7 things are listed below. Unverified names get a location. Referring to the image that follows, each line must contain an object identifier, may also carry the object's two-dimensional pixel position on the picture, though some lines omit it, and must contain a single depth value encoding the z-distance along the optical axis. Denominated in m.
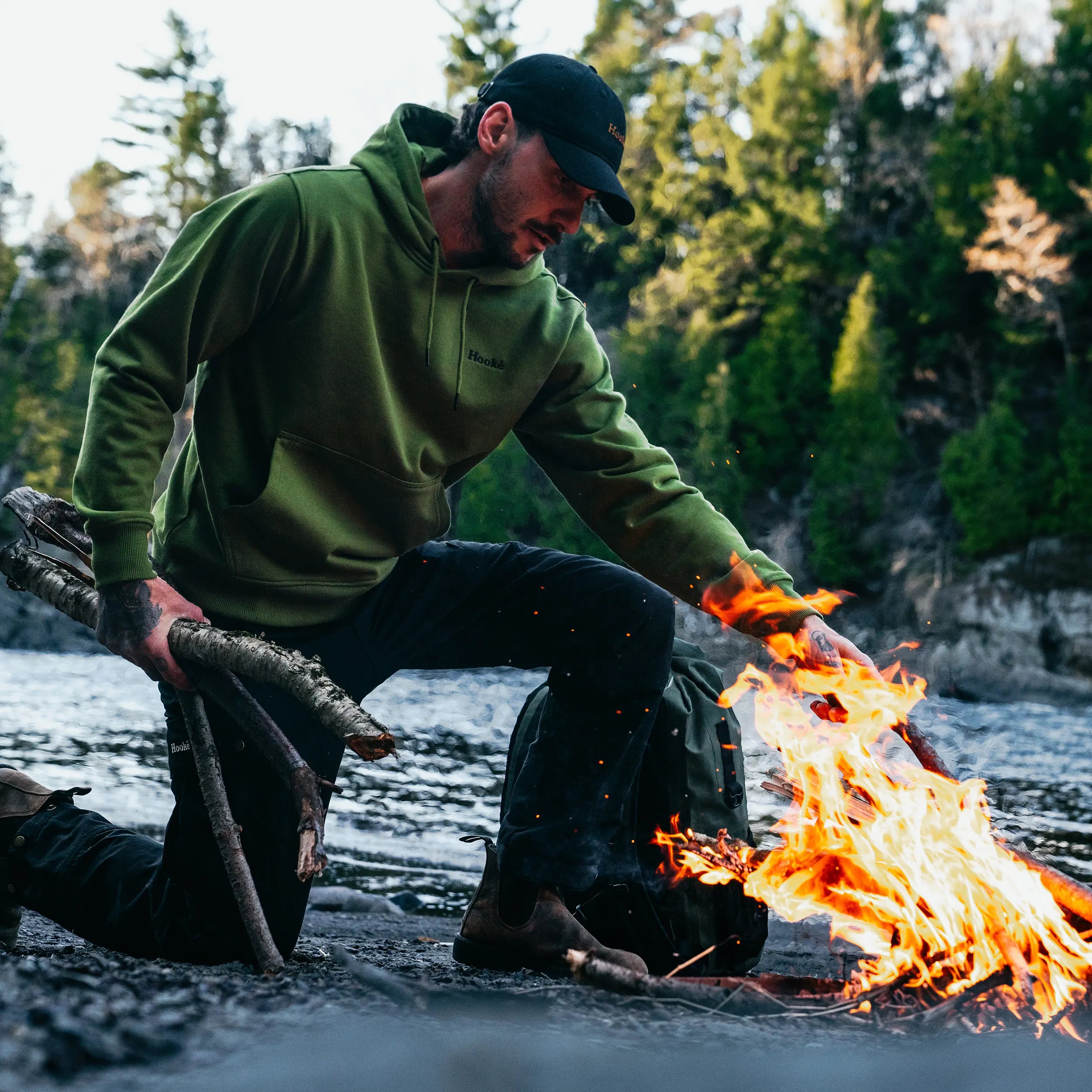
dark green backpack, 3.16
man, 2.68
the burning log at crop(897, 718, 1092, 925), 2.59
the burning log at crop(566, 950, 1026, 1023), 2.26
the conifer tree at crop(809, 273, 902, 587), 26.80
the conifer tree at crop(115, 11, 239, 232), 41.94
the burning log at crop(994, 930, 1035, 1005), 2.29
